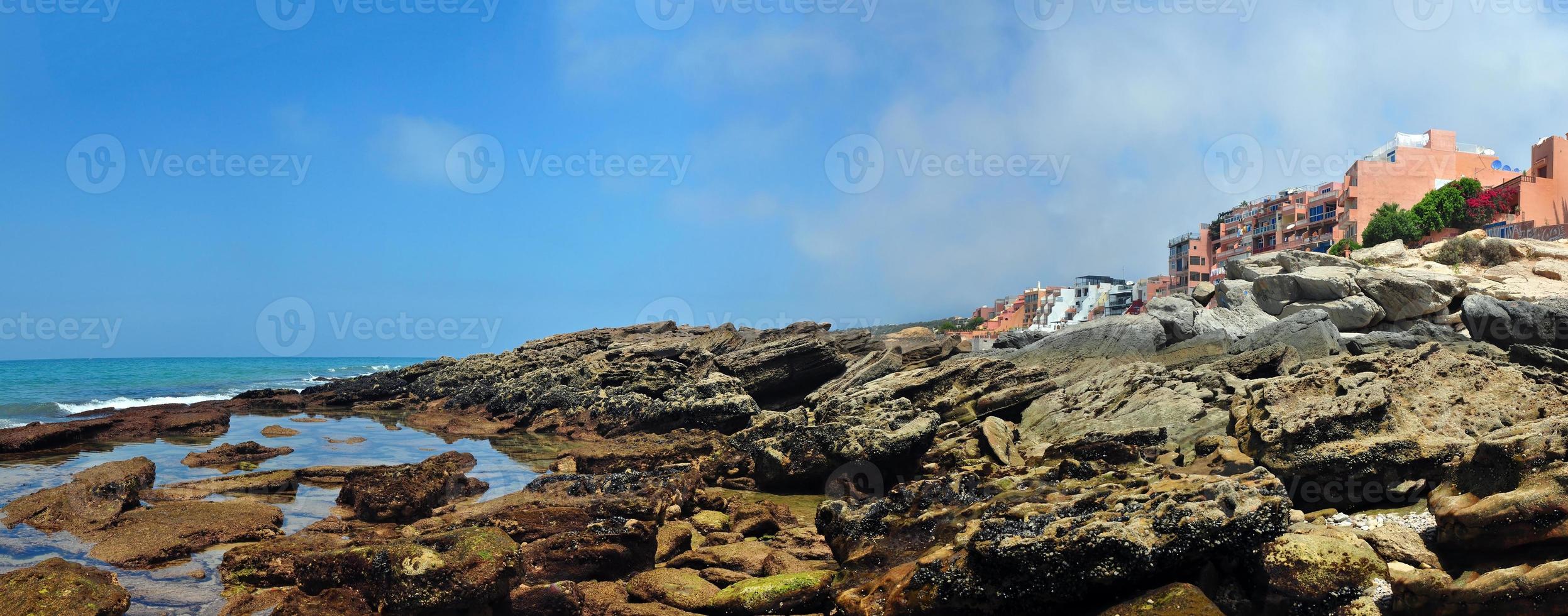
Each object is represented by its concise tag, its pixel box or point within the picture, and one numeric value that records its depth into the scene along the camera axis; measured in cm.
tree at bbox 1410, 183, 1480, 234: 6354
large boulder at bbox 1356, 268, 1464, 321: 3319
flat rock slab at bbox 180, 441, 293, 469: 1902
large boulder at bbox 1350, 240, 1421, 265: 4653
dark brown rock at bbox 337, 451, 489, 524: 1273
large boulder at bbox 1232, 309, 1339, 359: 2277
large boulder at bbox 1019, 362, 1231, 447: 1664
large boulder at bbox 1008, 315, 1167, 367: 2671
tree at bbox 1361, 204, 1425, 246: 6494
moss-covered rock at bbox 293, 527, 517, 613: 760
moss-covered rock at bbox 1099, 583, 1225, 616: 630
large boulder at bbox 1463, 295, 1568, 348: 2434
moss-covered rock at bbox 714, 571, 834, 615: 846
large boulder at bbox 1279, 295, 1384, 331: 3297
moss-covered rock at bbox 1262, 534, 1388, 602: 691
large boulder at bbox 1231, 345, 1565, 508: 1027
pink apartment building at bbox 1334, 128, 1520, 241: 7319
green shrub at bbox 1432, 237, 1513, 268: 4419
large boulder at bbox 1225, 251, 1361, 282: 4066
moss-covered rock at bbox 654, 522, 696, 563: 1091
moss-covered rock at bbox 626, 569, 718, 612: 880
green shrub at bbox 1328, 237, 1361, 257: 6522
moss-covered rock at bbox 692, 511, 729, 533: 1247
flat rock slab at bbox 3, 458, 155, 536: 1204
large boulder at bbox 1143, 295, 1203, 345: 3130
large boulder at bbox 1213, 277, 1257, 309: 3747
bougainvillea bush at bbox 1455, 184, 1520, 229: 5968
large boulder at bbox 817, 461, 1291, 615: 680
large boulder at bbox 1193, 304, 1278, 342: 3200
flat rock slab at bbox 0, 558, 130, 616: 764
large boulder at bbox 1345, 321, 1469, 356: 2372
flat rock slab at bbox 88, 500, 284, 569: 1062
